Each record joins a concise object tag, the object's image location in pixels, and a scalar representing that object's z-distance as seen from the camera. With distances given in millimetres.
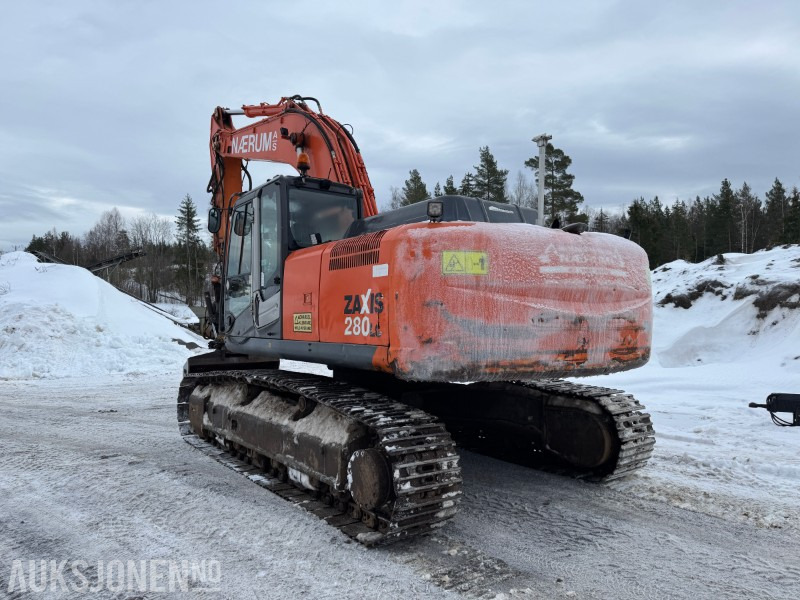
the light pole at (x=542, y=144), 8126
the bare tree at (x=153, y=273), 57125
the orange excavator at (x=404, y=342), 3666
